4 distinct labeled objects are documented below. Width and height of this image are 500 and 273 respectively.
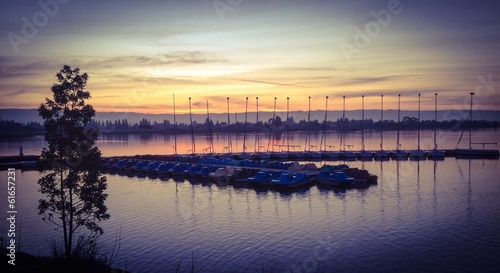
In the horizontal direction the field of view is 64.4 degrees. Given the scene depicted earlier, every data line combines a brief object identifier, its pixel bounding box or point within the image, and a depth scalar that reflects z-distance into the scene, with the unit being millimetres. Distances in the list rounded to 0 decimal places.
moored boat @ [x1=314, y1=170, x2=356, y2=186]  50281
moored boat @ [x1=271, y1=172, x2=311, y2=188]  49125
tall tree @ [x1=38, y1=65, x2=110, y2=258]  21172
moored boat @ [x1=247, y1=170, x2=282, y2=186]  51844
